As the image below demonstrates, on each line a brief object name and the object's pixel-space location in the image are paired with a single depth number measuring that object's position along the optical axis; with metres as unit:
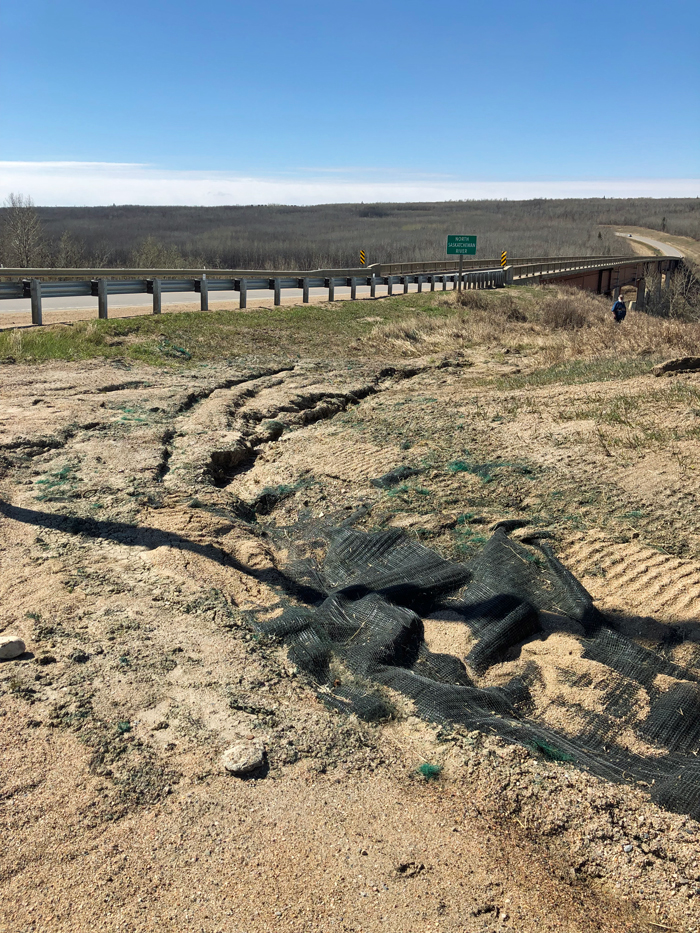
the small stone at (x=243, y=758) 3.65
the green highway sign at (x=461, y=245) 37.62
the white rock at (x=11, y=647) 4.46
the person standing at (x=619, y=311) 23.25
